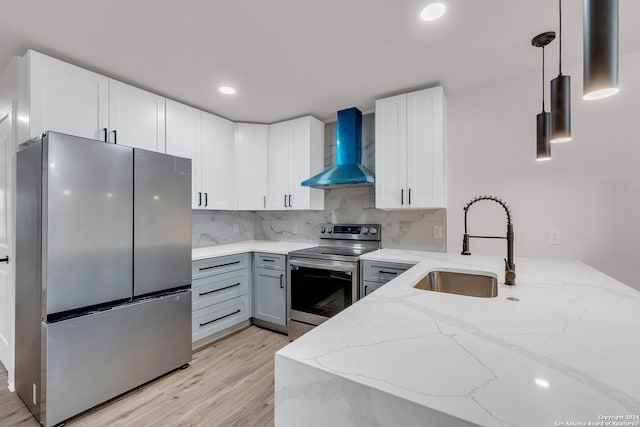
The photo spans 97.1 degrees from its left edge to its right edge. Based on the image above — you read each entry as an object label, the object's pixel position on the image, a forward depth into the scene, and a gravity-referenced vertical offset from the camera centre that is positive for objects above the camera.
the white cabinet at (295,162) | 3.18 +0.60
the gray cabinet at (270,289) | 2.90 -0.80
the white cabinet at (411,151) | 2.43 +0.56
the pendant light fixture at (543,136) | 1.55 +0.43
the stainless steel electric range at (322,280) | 2.53 -0.63
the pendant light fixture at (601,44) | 0.62 +0.38
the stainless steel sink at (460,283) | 1.73 -0.45
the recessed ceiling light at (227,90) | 2.49 +1.11
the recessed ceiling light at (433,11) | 1.51 +1.11
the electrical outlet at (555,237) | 2.24 -0.19
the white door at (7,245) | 2.05 -0.24
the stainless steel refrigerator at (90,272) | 1.64 -0.38
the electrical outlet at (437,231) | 2.70 -0.17
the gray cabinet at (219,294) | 2.56 -0.79
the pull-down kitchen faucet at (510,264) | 1.42 -0.27
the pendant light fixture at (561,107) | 1.25 +0.48
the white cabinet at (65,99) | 1.85 +0.81
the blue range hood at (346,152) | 2.85 +0.66
